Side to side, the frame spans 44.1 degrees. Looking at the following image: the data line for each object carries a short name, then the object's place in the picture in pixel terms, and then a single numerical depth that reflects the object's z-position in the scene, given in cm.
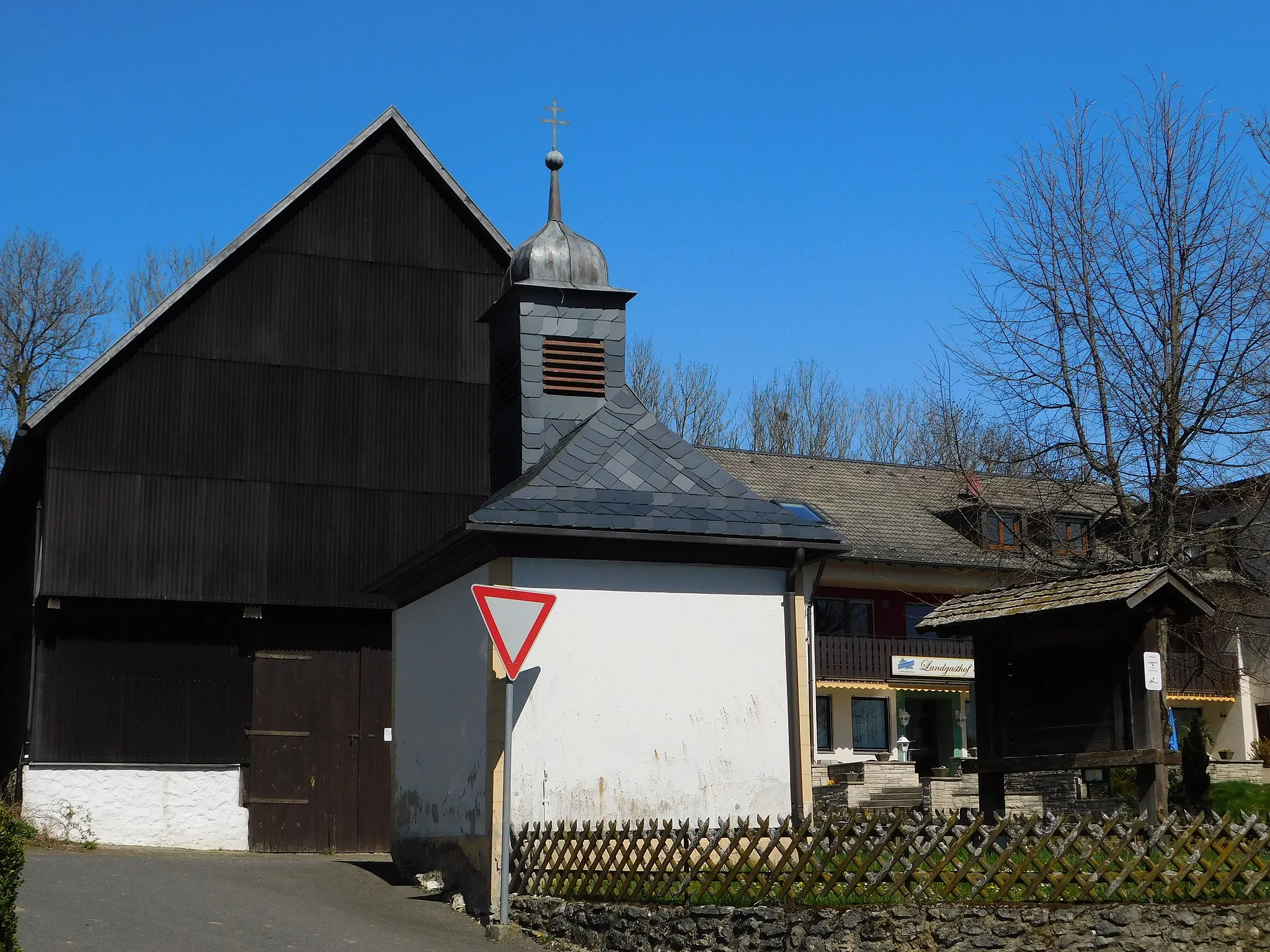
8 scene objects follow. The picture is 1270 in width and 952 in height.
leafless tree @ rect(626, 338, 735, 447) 5259
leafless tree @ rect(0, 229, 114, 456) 3978
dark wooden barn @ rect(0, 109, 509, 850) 2386
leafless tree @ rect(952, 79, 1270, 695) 2283
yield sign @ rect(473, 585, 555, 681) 1336
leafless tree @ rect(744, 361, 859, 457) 5688
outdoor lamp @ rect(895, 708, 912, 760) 3725
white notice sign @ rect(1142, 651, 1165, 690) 1394
